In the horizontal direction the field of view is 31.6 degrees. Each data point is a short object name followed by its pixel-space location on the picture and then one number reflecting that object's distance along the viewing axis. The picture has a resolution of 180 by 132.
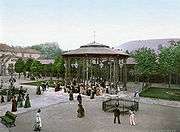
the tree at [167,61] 47.04
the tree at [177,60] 40.94
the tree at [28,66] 72.28
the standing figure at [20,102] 26.61
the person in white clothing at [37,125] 18.39
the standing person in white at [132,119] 20.35
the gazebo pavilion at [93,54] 37.06
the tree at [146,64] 49.06
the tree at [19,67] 72.56
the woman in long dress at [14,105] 24.38
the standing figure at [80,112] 22.56
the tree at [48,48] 173.36
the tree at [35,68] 66.94
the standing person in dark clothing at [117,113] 20.90
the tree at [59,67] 62.38
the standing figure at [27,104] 26.26
